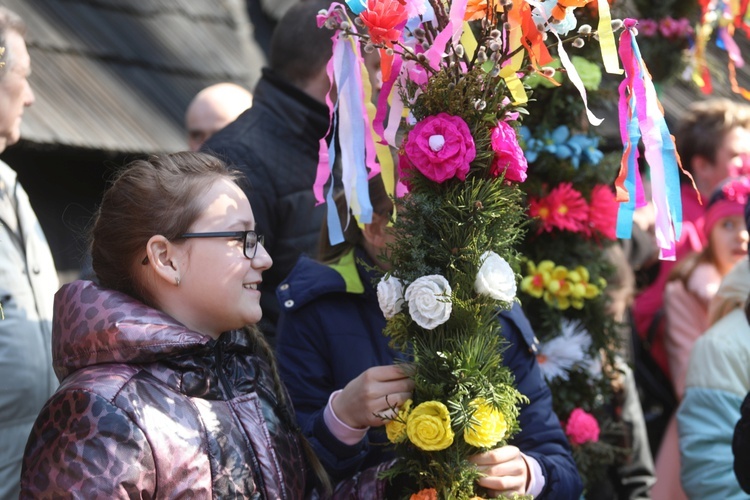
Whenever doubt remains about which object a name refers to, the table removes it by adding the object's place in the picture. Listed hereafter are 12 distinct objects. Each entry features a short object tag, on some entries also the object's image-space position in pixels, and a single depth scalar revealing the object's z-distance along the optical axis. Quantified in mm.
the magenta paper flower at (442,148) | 4707
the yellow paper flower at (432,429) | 4652
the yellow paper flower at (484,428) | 4684
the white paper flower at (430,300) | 4660
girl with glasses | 4406
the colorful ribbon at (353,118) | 5211
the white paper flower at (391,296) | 4863
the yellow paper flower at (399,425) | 4832
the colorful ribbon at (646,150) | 4930
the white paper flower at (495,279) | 4723
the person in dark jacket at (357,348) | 5828
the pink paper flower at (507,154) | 4828
